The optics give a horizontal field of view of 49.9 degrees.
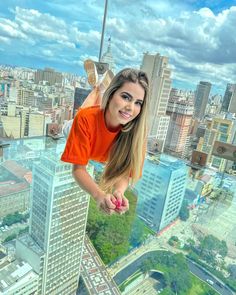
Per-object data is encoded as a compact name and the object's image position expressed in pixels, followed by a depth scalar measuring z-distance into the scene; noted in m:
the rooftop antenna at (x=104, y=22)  1.60
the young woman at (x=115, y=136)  0.79
